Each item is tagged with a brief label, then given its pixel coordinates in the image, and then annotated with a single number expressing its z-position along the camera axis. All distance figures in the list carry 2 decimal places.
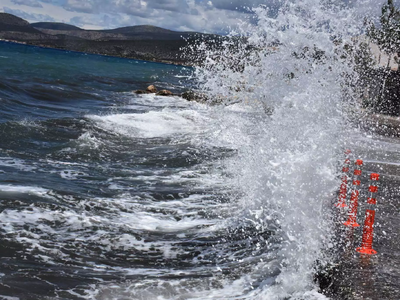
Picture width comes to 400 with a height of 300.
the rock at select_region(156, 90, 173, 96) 32.28
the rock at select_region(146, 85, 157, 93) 34.04
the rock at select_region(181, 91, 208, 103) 29.39
